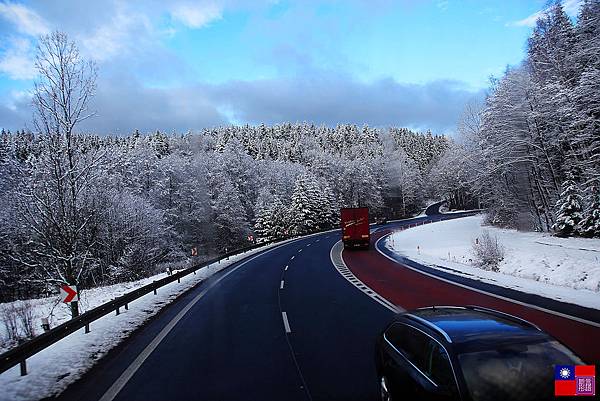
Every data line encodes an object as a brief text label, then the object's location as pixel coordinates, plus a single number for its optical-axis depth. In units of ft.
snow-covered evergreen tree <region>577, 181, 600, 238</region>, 97.30
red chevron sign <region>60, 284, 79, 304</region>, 42.65
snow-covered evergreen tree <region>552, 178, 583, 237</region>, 104.27
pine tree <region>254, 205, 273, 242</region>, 223.92
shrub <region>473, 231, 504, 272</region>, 76.63
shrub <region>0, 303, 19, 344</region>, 45.73
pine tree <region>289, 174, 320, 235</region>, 223.30
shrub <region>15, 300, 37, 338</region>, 47.39
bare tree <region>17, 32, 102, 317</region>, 49.73
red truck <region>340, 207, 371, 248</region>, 126.62
